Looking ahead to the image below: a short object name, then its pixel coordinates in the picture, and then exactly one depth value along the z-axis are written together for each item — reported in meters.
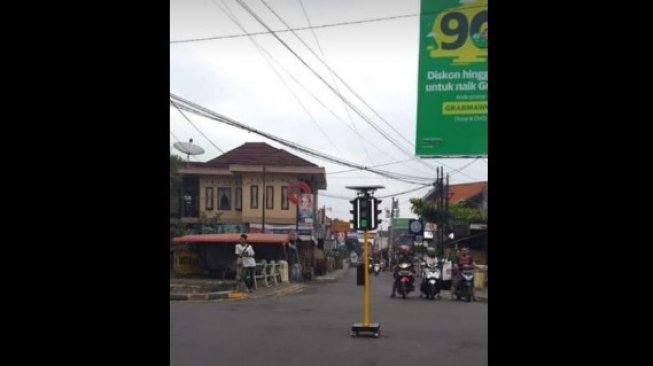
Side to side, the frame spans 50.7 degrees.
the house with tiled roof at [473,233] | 22.82
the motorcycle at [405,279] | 14.16
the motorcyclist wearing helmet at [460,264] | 14.05
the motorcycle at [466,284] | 13.98
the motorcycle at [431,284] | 14.23
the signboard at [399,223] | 37.75
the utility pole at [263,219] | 20.64
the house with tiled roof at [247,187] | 20.25
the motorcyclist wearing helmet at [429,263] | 14.30
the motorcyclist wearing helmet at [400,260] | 14.17
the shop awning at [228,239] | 17.66
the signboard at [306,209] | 22.72
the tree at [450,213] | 24.53
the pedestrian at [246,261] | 14.00
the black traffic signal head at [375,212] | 8.88
